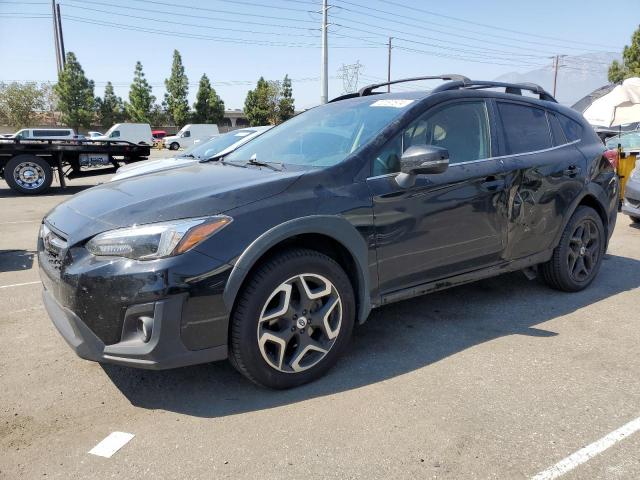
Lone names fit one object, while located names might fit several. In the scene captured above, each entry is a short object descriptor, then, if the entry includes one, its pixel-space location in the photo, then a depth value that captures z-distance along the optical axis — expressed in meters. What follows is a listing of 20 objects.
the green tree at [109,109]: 61.66
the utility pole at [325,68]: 27.02
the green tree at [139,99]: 59.06
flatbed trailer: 12.66
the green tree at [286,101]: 63.12
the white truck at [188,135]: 43.43
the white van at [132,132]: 41.46
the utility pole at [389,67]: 58.19
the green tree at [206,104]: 59.53
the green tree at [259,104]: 61.66
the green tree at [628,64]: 33.03
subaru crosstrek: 2.50
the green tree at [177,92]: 59.06
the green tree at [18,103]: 62.73
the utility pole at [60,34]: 46.50
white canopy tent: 18.17
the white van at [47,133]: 34.00
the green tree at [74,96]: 54.84
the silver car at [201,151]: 8.69
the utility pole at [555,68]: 66.62
